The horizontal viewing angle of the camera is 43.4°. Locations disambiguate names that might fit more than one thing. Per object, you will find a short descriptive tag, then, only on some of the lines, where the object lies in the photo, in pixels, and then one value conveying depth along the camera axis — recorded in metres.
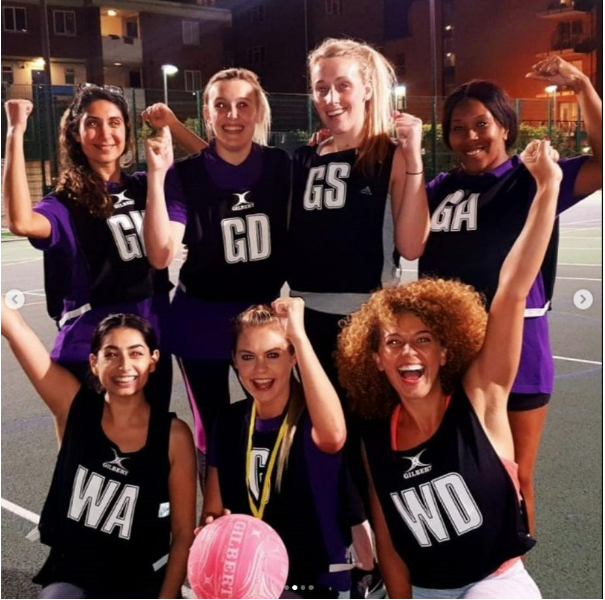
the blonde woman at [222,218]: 2.41
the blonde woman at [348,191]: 2.38
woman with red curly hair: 2.10
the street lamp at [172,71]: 22.96
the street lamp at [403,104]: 13.38
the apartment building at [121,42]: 23.59
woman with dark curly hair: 2.43
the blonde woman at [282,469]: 2.26
